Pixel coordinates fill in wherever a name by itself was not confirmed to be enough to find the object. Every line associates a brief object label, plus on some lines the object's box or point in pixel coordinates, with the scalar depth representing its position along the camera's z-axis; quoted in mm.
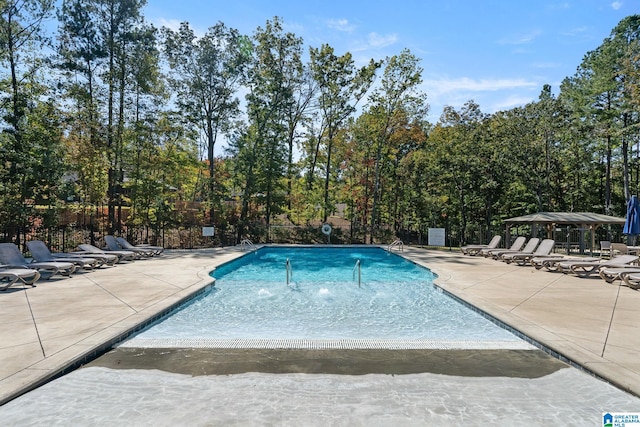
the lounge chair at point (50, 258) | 9375
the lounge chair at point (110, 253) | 11580
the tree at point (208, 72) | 20203
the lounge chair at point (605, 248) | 15117
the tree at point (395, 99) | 21953
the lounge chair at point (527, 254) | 12156
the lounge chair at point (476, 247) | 15295
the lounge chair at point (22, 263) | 8383
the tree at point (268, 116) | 21406
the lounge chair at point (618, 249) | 12791
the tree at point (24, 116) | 12109
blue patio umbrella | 12034
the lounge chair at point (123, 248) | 13133
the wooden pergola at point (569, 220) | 15672
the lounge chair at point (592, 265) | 9655
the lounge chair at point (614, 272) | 8266
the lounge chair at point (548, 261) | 10882
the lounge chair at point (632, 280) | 7887
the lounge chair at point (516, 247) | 14080
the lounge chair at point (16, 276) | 7449
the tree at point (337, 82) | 22703
